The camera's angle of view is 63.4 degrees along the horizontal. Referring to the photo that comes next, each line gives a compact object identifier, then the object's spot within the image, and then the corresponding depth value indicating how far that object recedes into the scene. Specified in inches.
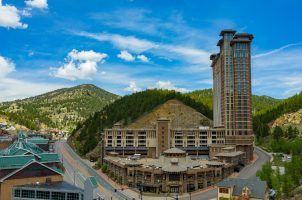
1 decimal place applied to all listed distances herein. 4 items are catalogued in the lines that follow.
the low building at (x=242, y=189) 2329.6
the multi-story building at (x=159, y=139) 4747.9
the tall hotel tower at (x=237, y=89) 4593.6
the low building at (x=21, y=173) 2081.4
